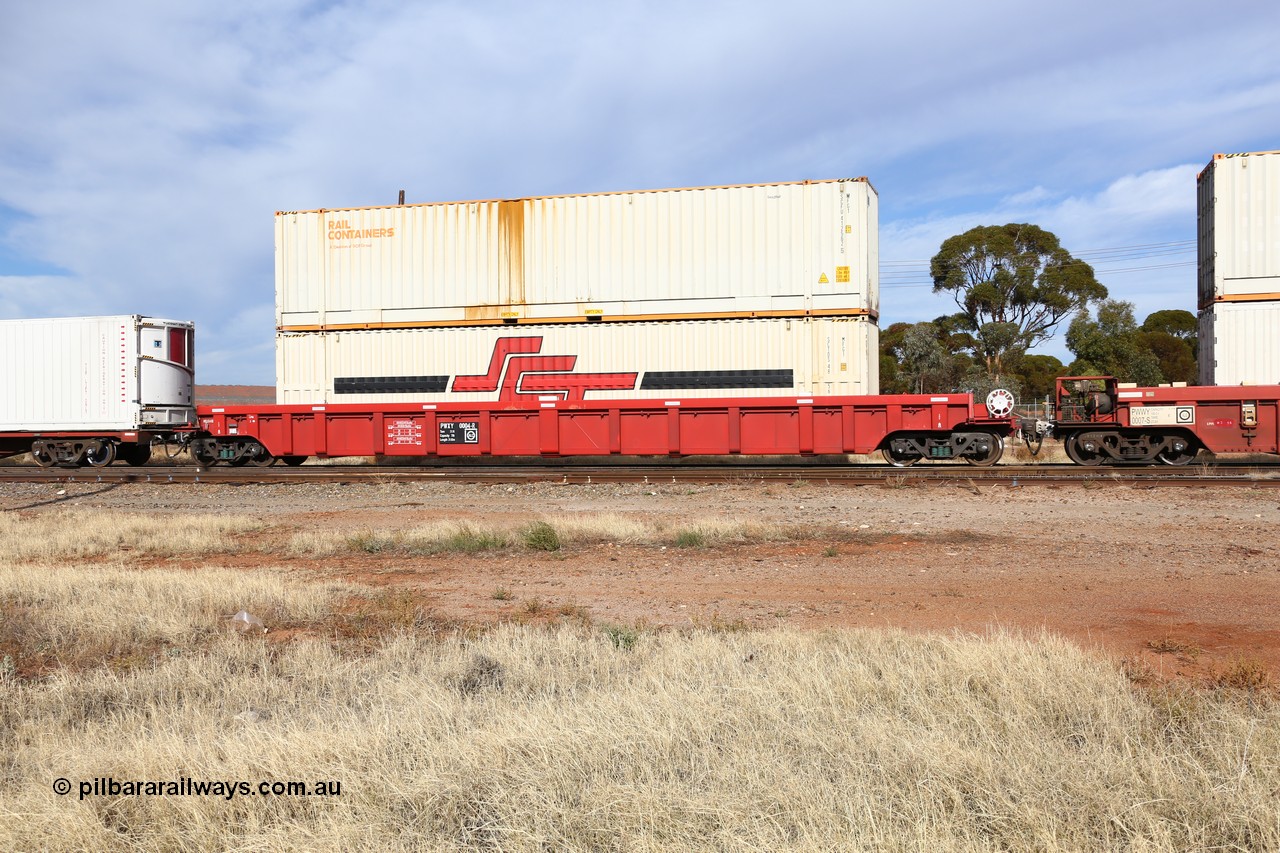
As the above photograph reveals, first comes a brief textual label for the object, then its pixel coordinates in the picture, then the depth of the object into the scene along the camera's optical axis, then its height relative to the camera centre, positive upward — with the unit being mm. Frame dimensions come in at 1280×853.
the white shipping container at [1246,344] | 15906 +1415
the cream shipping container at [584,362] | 17234 +1363
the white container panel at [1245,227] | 15883 +3657
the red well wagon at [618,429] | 16641 -90
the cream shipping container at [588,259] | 17266 +3610
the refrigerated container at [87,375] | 19203 +1291
